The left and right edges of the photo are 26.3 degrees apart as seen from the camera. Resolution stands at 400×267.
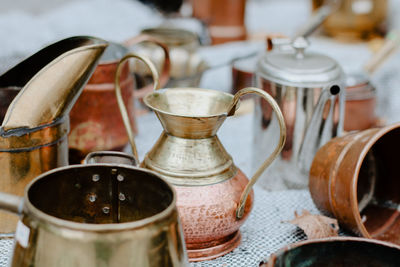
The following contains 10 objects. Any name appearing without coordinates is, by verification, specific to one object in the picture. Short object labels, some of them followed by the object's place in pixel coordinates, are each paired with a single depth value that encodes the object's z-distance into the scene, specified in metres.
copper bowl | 0.87
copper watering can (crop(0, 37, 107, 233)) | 0.95
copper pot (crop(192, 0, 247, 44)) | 1.95
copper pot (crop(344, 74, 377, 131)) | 1.33
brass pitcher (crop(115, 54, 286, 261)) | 0.95
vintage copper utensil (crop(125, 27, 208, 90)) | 1.47
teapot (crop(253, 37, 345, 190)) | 1.12
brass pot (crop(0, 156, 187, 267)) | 0.77
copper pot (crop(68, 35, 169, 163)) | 1.13
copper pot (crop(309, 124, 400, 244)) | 1.01
